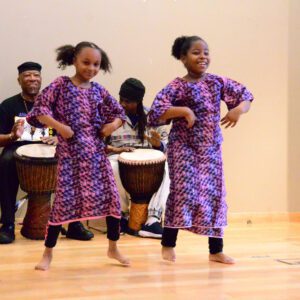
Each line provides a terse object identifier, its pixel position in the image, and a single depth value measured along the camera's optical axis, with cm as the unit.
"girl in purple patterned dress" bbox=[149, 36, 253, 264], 472
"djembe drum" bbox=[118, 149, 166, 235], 630
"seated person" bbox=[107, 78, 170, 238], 659
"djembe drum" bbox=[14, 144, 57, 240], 603
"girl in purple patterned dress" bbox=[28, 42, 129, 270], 448
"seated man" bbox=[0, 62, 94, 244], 615
